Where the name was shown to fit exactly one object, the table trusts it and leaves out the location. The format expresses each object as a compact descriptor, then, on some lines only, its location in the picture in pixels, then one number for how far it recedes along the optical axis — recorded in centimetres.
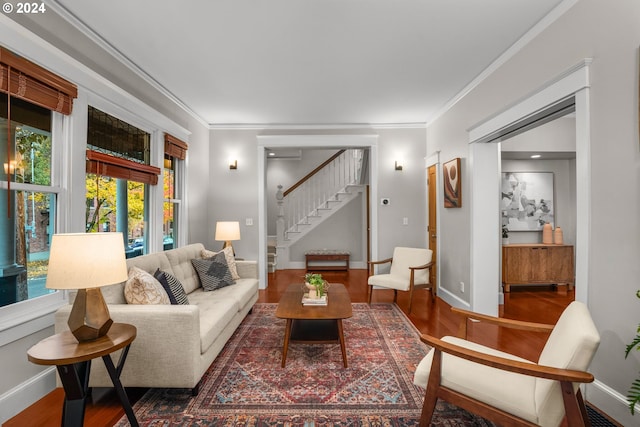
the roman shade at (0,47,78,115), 198
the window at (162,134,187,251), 412
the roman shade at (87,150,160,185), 279
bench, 711
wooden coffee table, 270
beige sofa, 210
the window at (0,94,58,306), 210
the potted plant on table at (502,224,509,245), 495
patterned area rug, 199
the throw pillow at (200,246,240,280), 393
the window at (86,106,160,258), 287
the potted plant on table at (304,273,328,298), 310
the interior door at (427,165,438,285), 499
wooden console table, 488
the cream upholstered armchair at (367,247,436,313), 416
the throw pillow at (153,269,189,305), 255
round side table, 157
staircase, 741
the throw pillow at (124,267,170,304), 235
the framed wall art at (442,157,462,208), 413
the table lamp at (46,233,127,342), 166
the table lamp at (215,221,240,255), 458
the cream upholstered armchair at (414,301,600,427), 141
